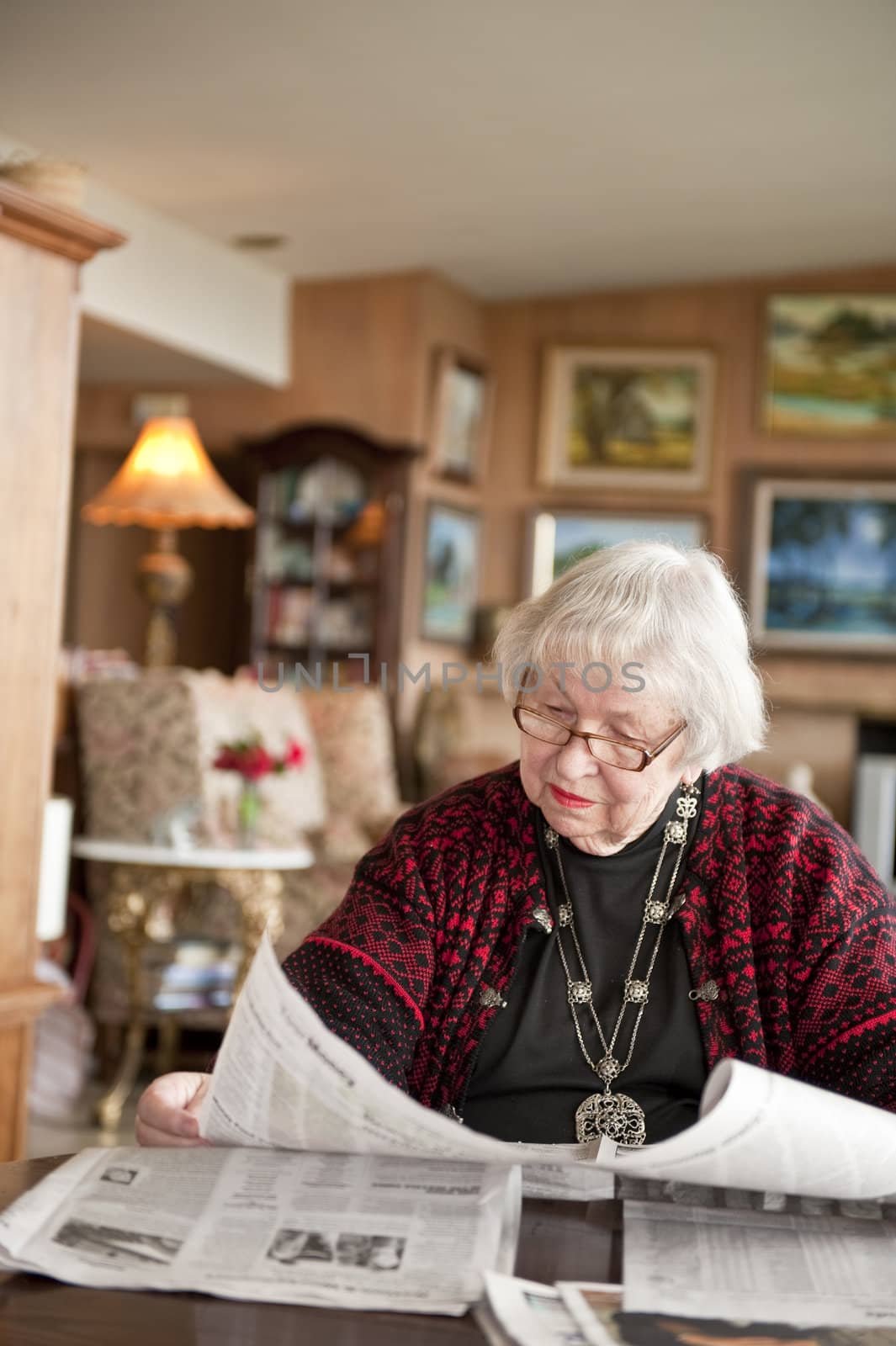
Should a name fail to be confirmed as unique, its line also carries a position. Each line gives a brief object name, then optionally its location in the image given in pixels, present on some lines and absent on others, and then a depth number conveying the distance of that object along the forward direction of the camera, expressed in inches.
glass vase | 168.2
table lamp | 218.8
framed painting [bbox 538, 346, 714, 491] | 288.0
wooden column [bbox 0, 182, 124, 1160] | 110.6
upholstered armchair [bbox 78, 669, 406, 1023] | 178.7
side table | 164.2
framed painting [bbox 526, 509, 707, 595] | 290.8
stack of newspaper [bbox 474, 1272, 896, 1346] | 35.1
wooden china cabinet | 269.4
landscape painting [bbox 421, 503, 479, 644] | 281.1
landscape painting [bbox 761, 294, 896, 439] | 278.8
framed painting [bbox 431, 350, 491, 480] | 278.7
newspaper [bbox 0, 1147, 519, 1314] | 37.6
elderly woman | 57.6
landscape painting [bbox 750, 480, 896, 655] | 281.9
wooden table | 34.9
